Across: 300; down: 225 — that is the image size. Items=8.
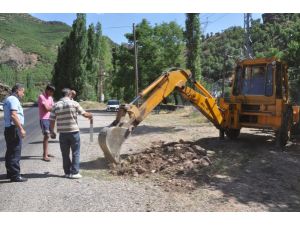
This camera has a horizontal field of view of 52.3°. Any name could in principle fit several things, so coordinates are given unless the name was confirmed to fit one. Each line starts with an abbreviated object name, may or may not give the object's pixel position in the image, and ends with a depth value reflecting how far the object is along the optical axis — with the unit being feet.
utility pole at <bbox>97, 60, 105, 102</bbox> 179.43
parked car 106.08
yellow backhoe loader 27.87
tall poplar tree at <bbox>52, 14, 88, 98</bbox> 150.01
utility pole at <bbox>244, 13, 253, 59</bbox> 54.86
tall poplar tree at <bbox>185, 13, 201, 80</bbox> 93.20
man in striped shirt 19.38
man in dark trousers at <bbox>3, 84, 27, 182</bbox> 18.51
